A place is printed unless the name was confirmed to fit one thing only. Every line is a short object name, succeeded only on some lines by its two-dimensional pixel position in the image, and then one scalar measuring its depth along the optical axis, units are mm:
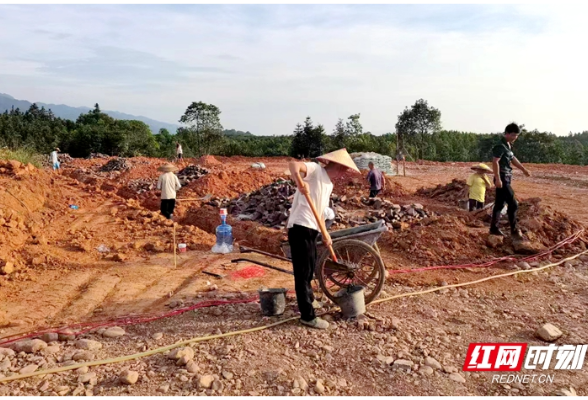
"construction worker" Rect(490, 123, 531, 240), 5930
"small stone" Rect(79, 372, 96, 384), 2922
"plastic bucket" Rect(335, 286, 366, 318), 3844
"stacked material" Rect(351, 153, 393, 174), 19656
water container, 6727
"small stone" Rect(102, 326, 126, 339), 3633
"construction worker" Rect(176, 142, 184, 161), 23338
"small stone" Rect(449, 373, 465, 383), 2998
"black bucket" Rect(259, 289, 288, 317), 3969
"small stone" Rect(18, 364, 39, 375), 3015
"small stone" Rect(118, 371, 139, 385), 2875
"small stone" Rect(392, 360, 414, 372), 3123
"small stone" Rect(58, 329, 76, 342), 3604
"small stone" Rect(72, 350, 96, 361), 3198
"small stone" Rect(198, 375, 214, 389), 2846
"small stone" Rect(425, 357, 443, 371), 3141
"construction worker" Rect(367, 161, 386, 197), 10922
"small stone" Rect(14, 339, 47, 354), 3359
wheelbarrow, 4047
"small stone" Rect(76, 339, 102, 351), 3398
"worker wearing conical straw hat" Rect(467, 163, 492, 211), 8491
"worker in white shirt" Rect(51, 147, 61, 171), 18131
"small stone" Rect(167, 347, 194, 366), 3133
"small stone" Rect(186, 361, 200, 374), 3014
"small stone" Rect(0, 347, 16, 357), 3270
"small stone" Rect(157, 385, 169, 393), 2805
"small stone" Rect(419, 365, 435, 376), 3068
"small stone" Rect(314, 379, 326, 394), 2826
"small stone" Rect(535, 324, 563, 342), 3586
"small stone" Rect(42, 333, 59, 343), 3568
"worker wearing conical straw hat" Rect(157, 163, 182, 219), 8641
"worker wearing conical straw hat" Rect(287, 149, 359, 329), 3572
